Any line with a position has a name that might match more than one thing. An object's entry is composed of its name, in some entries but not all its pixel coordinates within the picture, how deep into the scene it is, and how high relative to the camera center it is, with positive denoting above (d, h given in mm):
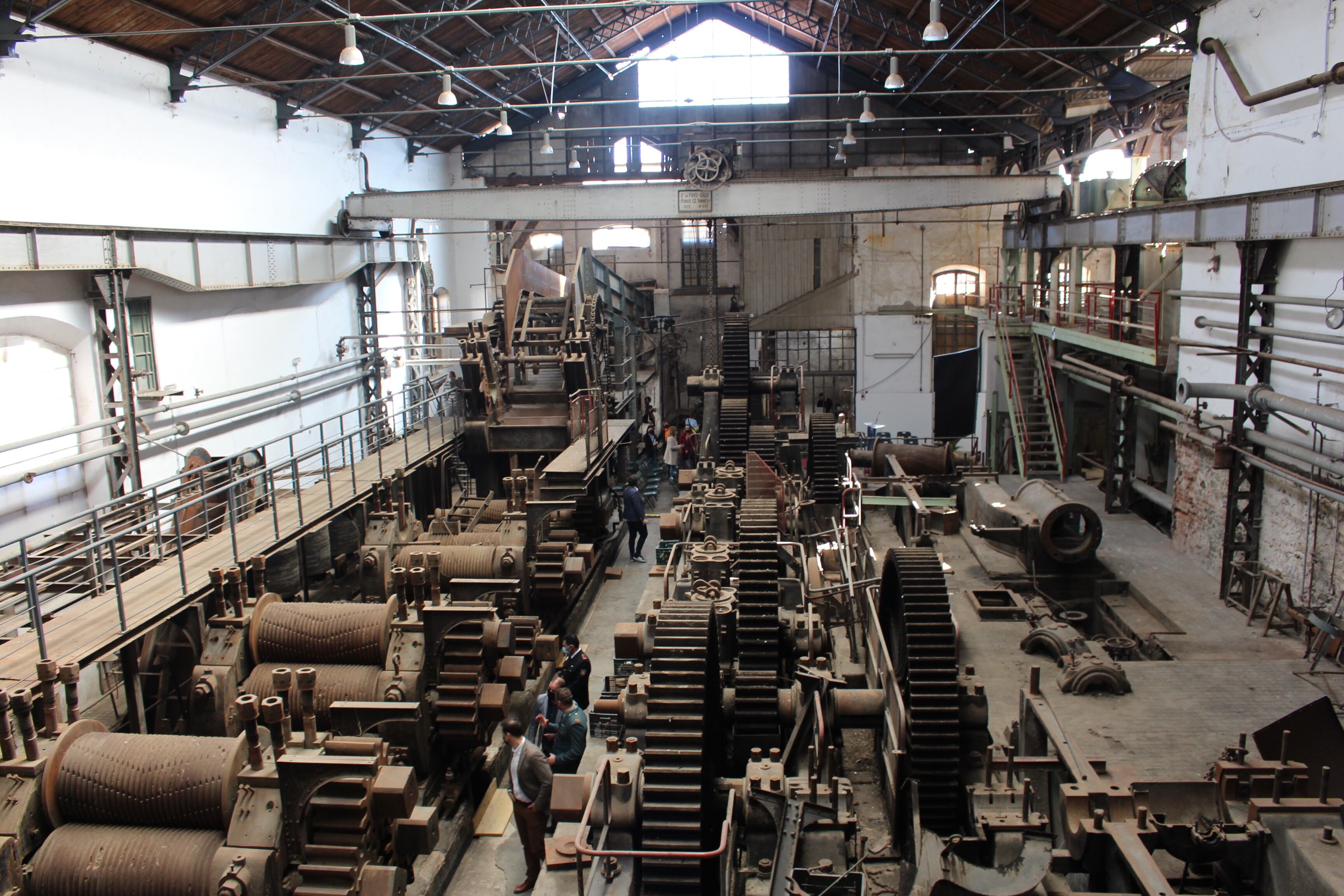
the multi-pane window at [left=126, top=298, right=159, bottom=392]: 13125 -182
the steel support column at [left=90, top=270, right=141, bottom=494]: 12156 -537
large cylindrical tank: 11336 -2723
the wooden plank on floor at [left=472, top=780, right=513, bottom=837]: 8016 -4274
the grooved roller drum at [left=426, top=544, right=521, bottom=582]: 9719 -2474
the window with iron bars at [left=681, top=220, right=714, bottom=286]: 26953 +1692
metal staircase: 18484 -1994
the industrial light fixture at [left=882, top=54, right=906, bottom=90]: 14531 +3500
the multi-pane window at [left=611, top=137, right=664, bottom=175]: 26766 +4395
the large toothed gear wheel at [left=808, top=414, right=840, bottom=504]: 13227 -2128
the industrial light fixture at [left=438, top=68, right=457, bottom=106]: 14578 +3478
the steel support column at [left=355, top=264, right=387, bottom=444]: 20781 +2
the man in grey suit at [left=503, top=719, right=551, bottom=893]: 6684 -3293
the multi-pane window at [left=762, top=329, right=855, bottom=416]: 26812 -1315
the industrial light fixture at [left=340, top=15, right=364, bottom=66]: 11844 +3372
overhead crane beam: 18406 +2259
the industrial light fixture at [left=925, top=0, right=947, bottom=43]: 11383 +3405
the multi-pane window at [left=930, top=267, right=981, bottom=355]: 25969 +102
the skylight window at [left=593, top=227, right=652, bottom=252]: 27281 +2248
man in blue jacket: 14227 -3030
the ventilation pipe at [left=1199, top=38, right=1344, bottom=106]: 9219 +2257
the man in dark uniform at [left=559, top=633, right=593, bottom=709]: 8555 -3192
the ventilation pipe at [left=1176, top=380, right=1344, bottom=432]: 8945 -1104
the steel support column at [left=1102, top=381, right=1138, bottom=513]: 15148 -2259
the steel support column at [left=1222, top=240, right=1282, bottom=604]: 11000 -1405
